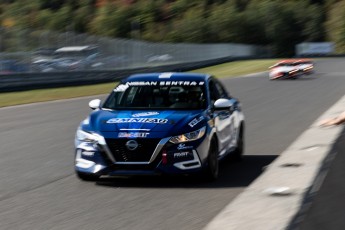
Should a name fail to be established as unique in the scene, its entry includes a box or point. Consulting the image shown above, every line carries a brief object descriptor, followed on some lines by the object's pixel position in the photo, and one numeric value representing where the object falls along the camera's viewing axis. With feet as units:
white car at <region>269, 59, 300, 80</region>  262.67
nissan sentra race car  60.23
